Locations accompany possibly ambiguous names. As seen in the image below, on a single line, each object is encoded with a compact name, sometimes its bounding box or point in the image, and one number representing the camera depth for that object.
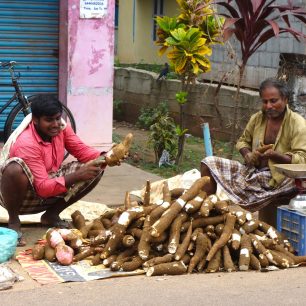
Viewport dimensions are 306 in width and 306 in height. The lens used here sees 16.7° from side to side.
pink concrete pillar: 12.10
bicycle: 11.67
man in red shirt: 7.76
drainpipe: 10.09
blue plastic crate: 7.59
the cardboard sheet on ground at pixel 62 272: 6.94
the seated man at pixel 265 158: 8.23
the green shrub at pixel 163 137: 12.71
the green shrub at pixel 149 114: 13.19
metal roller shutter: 12.40
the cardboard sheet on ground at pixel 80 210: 8.78
